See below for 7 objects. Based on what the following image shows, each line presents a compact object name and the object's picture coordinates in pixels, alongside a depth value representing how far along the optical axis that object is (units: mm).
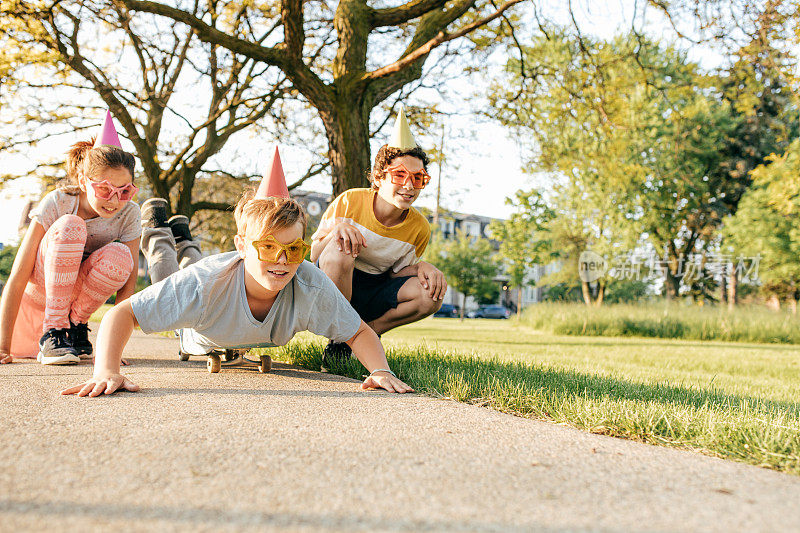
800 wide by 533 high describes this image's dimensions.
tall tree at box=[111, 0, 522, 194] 6781
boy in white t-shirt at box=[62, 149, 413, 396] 2607
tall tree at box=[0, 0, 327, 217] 10891
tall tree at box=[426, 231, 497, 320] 35219
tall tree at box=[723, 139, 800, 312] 23391
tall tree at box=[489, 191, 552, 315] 22938
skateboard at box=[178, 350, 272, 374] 3355
